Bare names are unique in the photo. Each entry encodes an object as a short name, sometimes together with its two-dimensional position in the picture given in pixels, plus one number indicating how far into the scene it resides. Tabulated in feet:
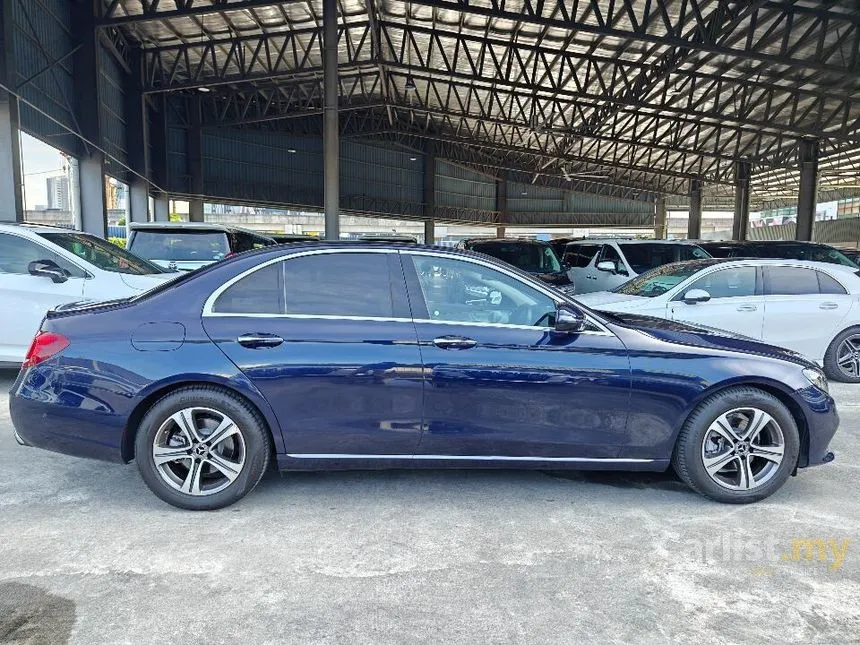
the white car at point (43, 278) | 20.22
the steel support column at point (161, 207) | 98.05
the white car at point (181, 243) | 31.12
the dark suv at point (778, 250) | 43.45
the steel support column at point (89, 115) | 57.16
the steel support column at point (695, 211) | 144.97
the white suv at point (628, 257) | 40.37
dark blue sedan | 11.24
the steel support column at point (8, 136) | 40.19
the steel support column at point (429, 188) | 145.89
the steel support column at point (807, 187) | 91.56
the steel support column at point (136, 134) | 76.64
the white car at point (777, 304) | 22.65
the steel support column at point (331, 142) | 59.26
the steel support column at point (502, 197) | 172.04
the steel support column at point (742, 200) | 118.62
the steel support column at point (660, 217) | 181.88
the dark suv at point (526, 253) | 38.22
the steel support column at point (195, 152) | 101.86
